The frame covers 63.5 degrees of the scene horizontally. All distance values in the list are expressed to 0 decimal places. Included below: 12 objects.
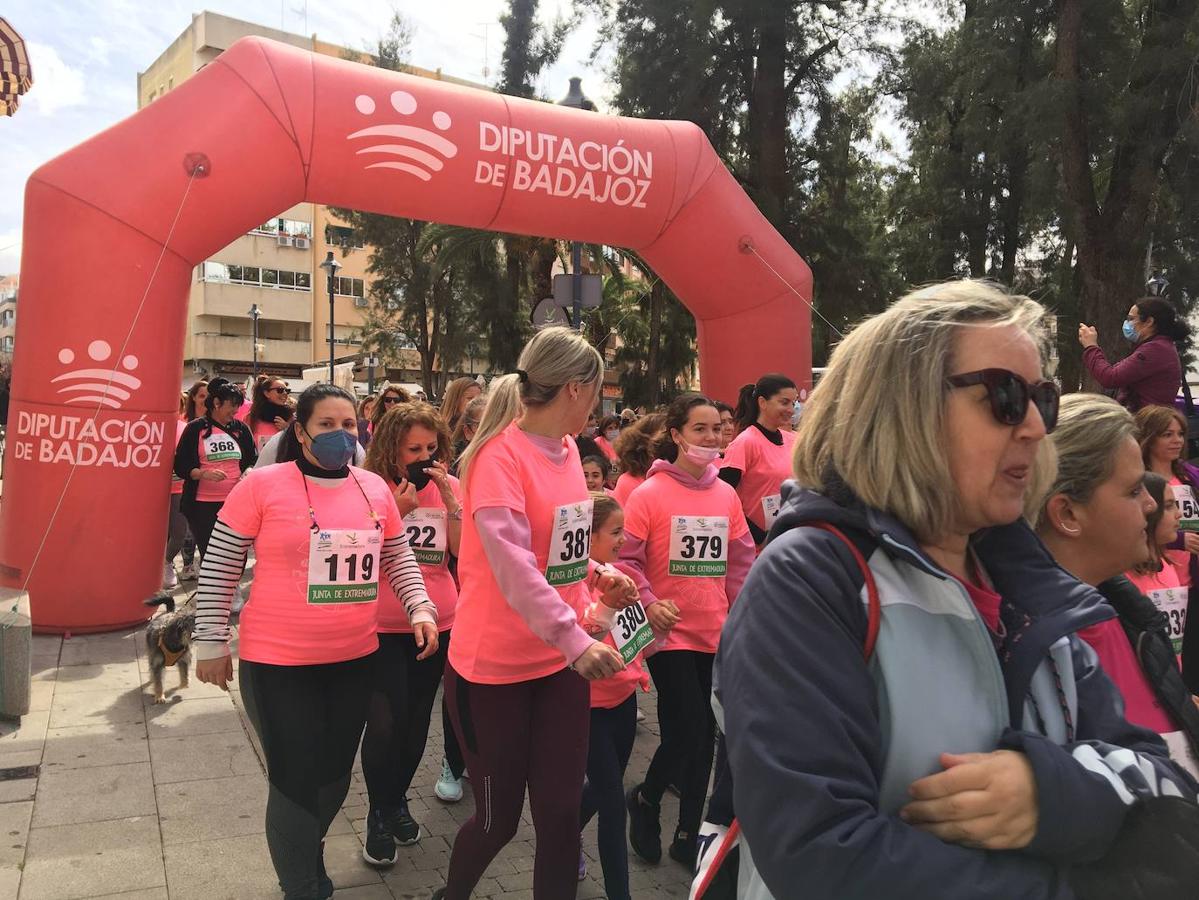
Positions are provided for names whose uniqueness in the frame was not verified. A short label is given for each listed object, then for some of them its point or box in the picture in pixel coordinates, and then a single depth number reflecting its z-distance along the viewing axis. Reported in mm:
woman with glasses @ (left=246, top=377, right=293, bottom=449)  7820
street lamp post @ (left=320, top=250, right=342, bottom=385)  28078
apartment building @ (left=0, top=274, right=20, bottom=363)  83250
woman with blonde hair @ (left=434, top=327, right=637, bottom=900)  2963
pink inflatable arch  6879
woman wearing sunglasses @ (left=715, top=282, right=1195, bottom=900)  1169
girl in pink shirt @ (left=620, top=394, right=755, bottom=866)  3961
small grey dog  5648
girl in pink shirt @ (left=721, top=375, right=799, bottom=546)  5574
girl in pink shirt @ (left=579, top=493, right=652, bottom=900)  3381
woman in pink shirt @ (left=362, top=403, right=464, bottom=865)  3961
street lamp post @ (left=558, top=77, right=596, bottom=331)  11484
